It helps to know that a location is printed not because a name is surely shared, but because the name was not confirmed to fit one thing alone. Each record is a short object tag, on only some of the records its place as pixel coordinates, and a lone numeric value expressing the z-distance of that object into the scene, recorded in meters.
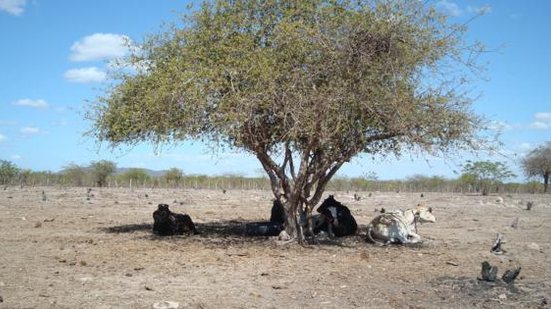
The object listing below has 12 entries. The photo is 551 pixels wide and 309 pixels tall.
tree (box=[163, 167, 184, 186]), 75.68
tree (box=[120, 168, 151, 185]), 73.97
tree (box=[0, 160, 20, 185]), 60.95
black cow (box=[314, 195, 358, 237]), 15.12
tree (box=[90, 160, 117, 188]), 62.88
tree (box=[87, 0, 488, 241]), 11.39
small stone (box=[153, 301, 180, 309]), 7.24
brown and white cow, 14.13
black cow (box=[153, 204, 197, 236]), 15.20
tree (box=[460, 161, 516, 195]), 66.25
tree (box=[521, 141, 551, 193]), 65.06
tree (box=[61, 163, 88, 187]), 63.16
